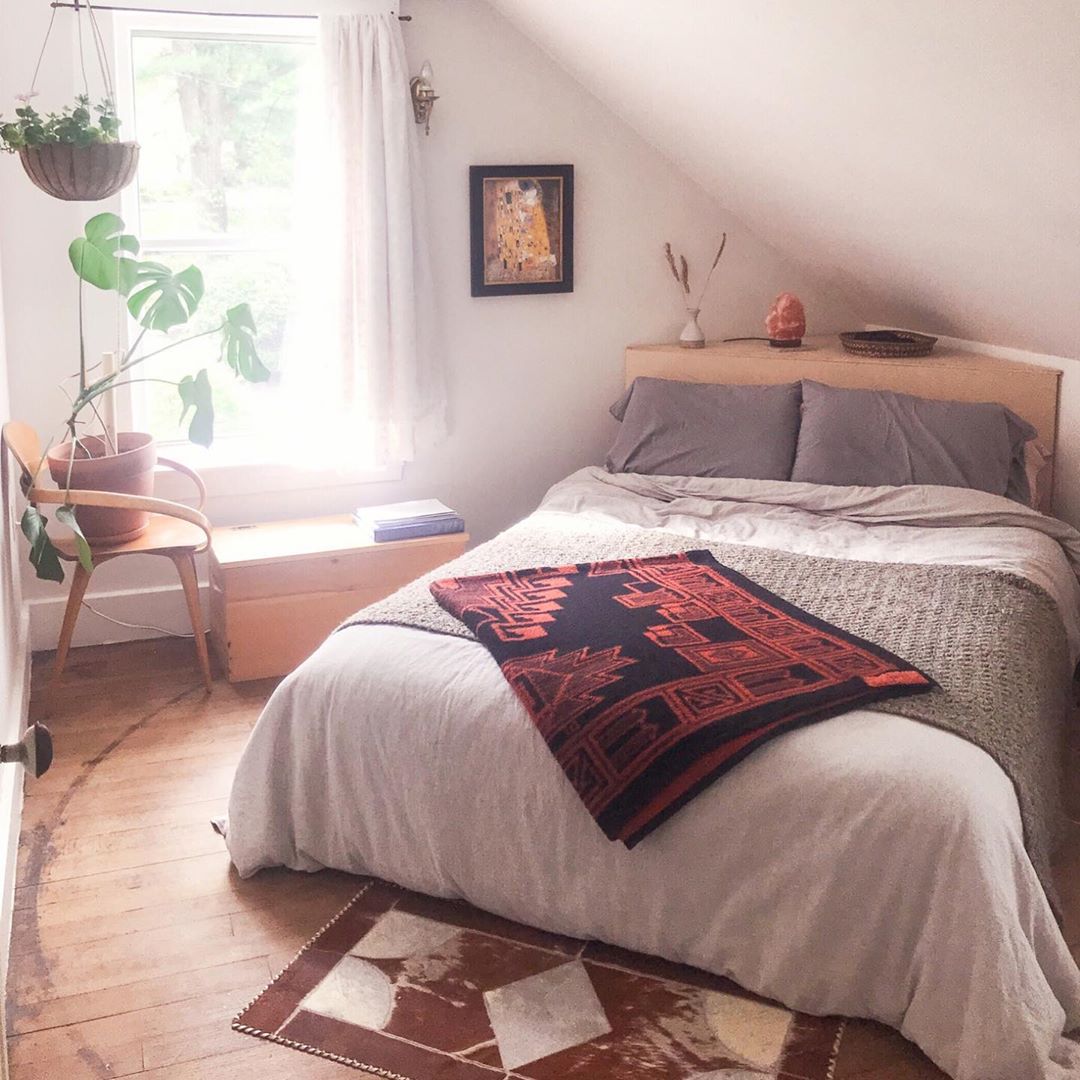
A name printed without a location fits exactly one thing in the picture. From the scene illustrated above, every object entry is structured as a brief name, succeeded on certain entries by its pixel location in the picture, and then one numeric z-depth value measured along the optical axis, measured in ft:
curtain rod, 11.68
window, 12.59
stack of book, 12.75
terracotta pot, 11.19
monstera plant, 11.01
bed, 6.67
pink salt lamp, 14.07
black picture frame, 13.70
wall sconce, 13.00
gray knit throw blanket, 7.61
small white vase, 14.48
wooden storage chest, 12.09
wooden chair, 10.87
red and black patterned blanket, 7.36
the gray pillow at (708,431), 12.69
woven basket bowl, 13.19
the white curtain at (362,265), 12.59
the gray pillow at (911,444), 11.80
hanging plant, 9.46
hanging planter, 9.47
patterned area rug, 6.91
